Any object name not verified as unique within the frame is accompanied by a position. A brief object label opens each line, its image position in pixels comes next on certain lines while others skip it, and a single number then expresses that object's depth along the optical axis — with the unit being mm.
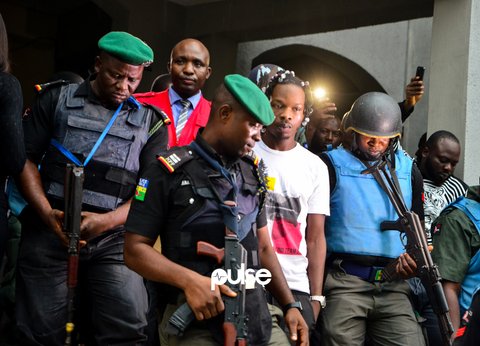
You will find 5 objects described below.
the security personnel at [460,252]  5773
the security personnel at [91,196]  4551
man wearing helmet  5363
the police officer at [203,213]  3604
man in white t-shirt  4875
